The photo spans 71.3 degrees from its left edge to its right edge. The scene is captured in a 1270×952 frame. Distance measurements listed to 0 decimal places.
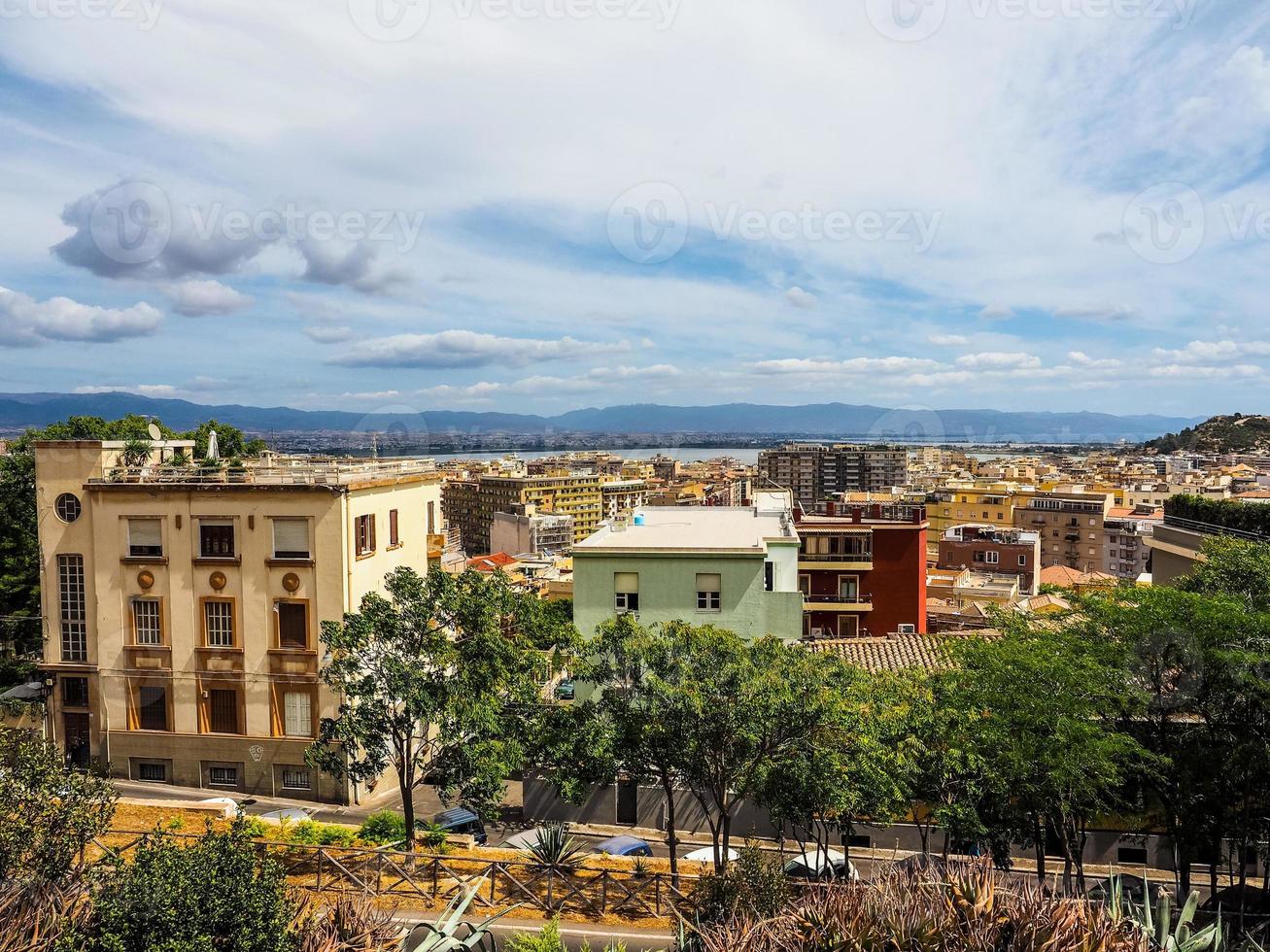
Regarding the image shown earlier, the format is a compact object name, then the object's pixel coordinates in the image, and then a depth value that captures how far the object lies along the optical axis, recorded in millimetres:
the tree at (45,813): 11188
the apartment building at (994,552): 86062
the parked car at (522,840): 20148
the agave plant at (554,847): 16766
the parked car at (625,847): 21250
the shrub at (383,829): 19394
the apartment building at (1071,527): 107062
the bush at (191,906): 9188
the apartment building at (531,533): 127125
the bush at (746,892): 12273
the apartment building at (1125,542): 99938
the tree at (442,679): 17344
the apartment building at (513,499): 161375
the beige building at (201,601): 28250
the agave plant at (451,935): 11076
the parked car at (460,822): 25781
